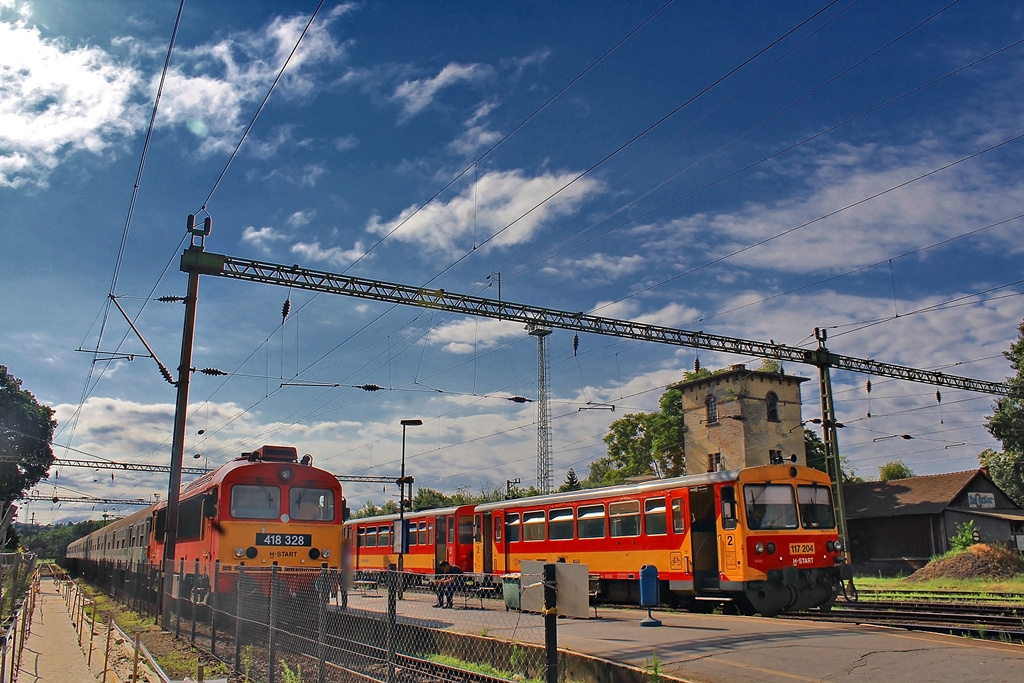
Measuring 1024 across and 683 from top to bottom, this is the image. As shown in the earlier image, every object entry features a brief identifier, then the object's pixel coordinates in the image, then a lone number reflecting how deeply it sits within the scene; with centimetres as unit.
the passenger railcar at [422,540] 2658
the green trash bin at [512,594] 1093
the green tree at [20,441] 5131
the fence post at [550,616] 529
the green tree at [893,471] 7556
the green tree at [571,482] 6388
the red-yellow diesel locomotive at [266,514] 1592
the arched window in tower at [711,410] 4675
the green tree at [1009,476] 4128
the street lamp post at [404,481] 3338
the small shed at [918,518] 3509
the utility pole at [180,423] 1769
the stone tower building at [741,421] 4466
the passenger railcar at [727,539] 1530
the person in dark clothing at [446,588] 1572
